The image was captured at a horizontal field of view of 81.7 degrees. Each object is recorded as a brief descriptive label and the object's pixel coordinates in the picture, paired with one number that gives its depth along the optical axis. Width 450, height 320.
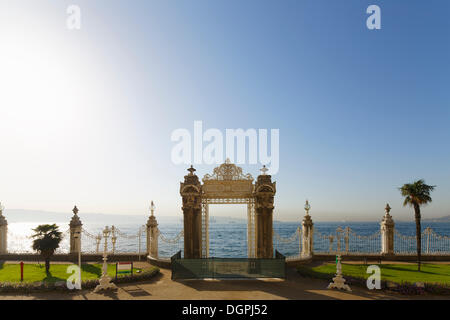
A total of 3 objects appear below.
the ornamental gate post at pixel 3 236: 21.62
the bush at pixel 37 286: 12.05
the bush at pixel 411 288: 11.70
